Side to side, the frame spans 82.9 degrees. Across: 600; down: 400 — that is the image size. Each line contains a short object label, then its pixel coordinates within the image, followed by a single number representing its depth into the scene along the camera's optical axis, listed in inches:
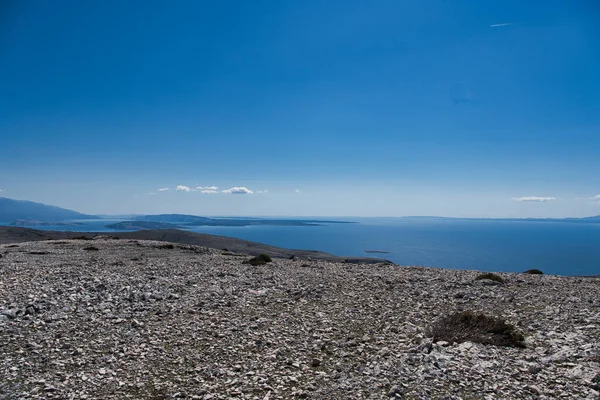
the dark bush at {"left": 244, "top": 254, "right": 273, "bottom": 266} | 1147.3
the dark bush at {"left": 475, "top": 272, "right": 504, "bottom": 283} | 856.9
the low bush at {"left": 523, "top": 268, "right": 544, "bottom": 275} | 1157.2
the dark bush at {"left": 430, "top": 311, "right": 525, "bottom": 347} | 406.9
